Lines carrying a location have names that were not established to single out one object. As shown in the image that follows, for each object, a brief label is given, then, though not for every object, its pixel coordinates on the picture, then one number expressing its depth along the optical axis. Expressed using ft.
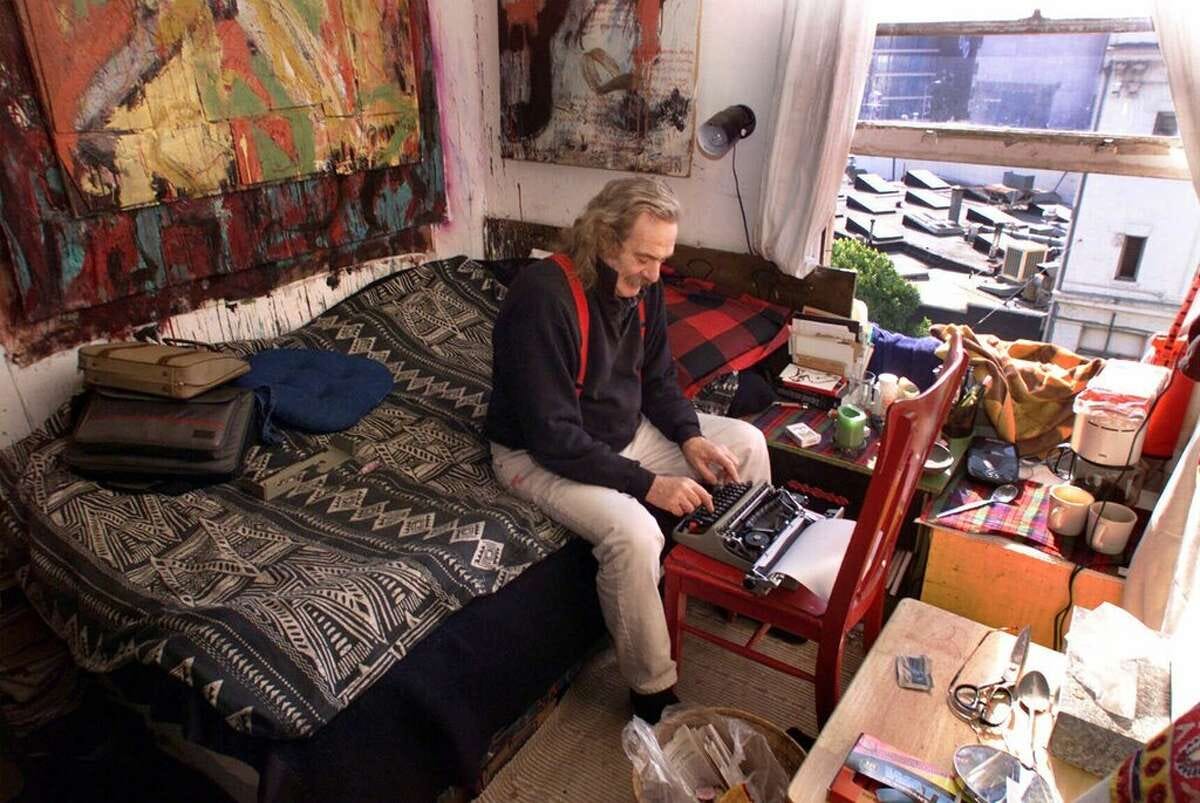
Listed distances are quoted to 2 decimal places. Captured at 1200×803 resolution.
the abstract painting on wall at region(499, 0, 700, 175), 9.00
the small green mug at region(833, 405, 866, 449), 7.10
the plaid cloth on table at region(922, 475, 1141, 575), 6.06
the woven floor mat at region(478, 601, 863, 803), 5.98
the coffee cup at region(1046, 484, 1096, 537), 6.18
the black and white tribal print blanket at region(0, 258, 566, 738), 4.66
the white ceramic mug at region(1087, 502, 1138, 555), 5.97
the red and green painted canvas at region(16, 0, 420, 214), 6.66
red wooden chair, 4.44
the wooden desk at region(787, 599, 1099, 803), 3.92
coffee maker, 6.10
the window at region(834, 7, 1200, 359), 7.00
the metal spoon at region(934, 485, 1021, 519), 6.57
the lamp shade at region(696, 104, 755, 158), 8.29
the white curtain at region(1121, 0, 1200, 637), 4.72
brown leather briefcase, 6.53
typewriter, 5.66
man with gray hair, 6.06
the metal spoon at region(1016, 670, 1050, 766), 4.24
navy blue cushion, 7.43
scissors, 4.25
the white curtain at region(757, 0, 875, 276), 7.54
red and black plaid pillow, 8.16
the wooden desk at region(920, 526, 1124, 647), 5.98
